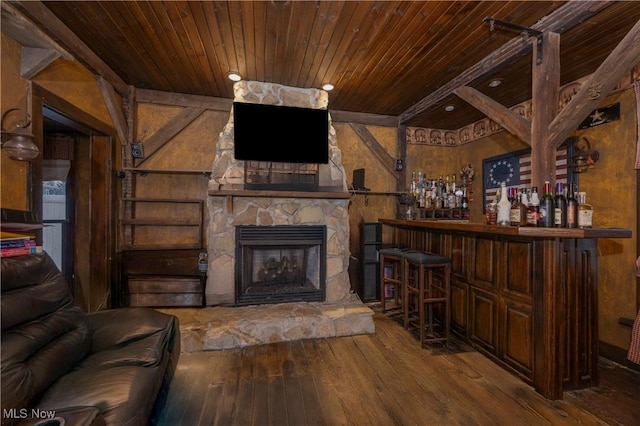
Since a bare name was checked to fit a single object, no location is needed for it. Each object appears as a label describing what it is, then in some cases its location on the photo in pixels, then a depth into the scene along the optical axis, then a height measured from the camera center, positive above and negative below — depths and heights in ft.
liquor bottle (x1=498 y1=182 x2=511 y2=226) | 7.42 +0.11
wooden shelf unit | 11.54 -0.37
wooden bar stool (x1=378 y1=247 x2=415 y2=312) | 10.67 -2.66
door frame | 10.33 +0.00
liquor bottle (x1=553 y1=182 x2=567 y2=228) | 6.47 +0.08
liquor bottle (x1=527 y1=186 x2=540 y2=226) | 6.70 +0.13
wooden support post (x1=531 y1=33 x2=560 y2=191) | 7.03 +2.77
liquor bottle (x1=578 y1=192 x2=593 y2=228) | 6.27 -0.03
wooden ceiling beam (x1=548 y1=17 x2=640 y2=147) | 6.04 +2.91
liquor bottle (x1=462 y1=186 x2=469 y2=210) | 13.56 +0.72
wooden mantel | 10.05 +0.71
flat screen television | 10.61 +3.08
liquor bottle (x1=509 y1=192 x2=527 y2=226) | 7.00 +0.01
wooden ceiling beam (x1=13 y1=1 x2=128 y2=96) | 6.45 +4.67
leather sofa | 3.73 -2.42
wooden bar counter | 6.41 -2.18
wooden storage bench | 10.60 -2.81
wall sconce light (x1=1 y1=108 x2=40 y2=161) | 6.45 +1.61
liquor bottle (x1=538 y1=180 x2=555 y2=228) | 6.53 +0.12
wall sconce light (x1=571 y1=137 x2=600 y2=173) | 9.11 +1.90
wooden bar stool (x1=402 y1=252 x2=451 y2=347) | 8.83 -2.74
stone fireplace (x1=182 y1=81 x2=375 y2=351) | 9.71 -1.43
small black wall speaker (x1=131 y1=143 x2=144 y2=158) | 11.63 +2.58
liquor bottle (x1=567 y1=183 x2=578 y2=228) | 6.37 +0.03
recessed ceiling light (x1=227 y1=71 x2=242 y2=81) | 10.05 +4.95
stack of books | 5.40 -0.44
